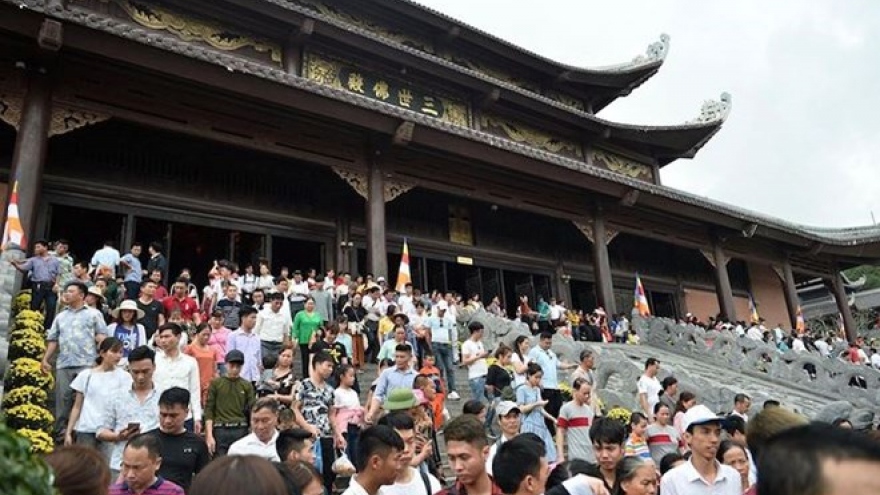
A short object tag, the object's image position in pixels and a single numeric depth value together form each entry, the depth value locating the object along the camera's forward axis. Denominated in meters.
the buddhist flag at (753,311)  19.39
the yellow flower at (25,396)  5.49
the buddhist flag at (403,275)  11.60
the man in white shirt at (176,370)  5.09
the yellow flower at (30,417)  5.30
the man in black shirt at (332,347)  6.94
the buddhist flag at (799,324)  18.75
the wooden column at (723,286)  18.14
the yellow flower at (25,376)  5.87
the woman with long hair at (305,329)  8.18
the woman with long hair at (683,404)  6.52
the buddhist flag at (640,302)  15.55
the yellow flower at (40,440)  5.07
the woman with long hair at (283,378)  5.73
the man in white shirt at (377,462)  3.07
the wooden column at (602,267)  15.37
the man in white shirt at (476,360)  7.93
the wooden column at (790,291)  20.31
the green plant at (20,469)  0.95
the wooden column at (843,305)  21.80
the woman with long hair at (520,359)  7.20
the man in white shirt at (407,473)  3.28
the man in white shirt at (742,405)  7.33
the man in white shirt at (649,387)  7.55
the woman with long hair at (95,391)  4.58
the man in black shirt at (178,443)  3.79
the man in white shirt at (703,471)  3.48
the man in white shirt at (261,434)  4.22
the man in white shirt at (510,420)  4.75
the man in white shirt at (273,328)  7.70
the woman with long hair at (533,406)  6.26
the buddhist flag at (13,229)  7.86
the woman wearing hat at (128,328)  6.04
